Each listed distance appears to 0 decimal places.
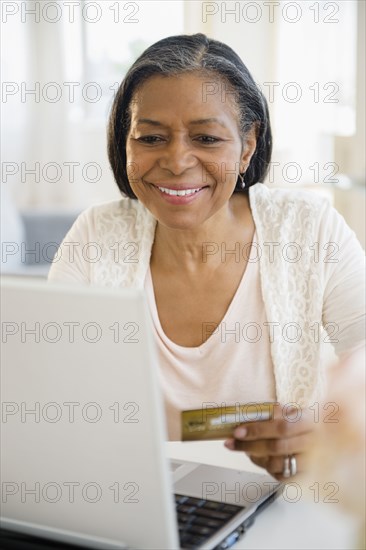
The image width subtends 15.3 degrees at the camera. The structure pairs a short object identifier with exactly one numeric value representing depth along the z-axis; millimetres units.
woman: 1447
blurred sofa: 3092
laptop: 967
